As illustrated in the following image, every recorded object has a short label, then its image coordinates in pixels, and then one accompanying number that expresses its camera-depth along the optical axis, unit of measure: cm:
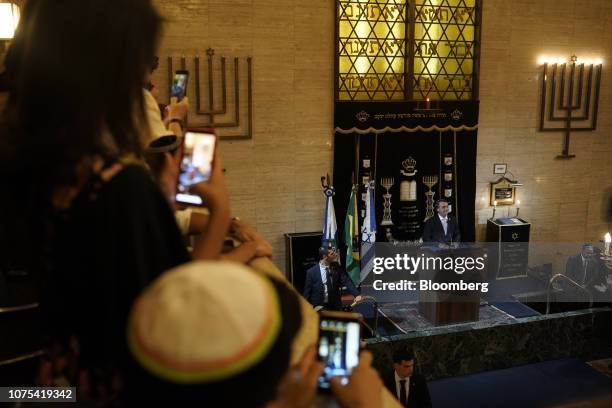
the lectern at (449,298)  632
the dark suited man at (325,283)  622
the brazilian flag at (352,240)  716
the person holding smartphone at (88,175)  85
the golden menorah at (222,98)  685
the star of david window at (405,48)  739
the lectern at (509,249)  799
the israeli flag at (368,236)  730
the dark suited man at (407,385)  413
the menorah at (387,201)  764
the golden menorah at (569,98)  834
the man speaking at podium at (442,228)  730
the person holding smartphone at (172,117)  166
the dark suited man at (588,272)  682
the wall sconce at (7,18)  388
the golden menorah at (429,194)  779
